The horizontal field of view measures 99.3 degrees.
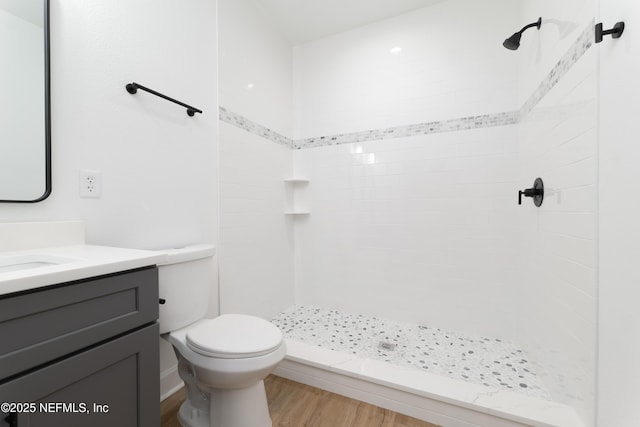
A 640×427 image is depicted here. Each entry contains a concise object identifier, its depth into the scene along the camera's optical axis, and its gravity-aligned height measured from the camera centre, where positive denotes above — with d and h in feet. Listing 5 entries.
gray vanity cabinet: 1.81 -1.11
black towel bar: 4.06 +1.85
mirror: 2.99 +1.24
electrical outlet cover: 3.58 +0.37
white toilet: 3.27 -1.73
